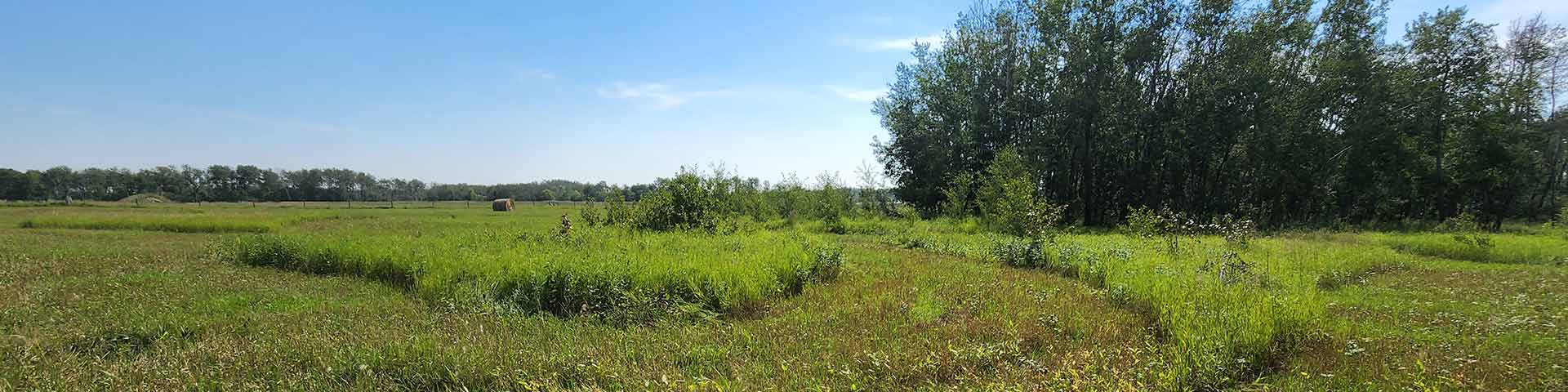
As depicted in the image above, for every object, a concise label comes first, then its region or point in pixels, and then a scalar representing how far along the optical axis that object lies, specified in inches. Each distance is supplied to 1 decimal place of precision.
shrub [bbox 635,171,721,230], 669.3
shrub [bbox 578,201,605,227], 733.2
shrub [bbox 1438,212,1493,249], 569.3
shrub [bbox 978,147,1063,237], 652.8
